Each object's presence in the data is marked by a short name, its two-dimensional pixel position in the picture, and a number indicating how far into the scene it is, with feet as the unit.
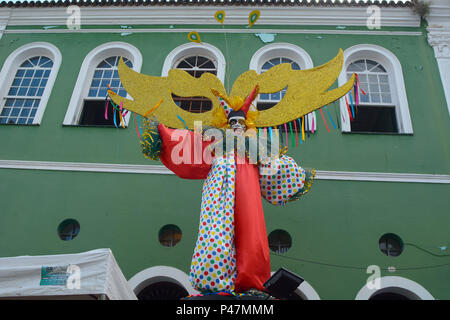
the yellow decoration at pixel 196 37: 16.67
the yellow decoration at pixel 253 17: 16.25
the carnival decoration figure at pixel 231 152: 12.00
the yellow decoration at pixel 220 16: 16.38
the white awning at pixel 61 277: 12.86
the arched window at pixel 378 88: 24.43
